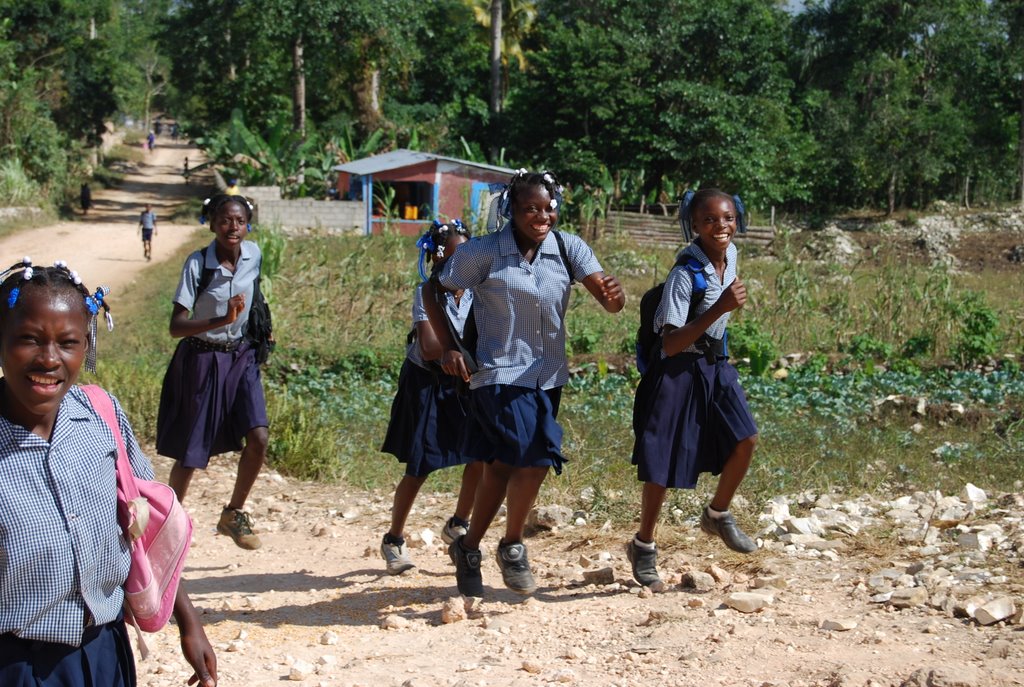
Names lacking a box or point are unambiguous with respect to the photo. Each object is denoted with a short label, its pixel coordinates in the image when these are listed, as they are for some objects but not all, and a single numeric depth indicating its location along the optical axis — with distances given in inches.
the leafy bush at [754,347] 454.0
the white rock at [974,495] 257.4
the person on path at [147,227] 900.0
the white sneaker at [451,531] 228.3
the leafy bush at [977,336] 455.5
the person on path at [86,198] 1311.5
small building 1104.2
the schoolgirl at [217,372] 227.0
